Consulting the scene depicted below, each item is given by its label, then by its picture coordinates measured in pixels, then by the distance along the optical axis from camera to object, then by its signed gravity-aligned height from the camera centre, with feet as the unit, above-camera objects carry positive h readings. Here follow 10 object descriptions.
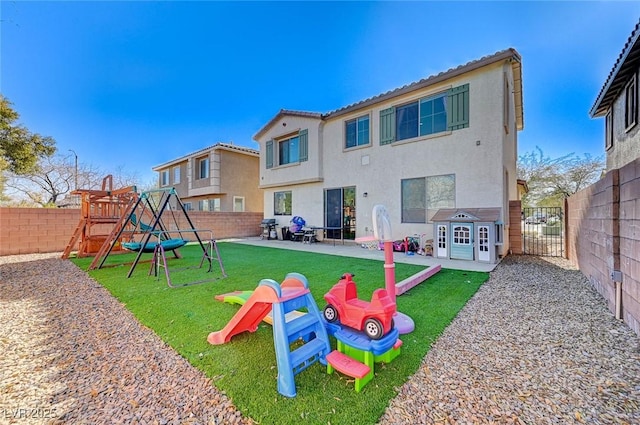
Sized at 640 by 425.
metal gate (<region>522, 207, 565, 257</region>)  28.89 -4.08
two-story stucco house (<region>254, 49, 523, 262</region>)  24.98 +6.49
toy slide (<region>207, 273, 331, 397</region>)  6.44 -3.15
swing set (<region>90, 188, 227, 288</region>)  17.42 -2.16
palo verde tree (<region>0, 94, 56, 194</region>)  38.91 +11.04
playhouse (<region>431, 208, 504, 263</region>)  23.07 -1.81
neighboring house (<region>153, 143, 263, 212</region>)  54.49 +7.68
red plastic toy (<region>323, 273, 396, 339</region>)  7.18 -2.75
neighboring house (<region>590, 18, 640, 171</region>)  21.72 +11.51
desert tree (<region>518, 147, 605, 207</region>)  58.29 +9.12
